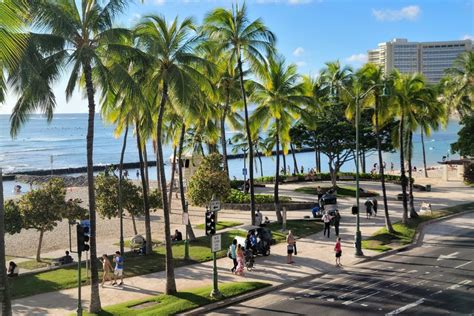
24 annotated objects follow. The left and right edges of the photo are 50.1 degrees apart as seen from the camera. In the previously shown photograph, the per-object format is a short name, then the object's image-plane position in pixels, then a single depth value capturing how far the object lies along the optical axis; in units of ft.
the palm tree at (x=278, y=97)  113.39
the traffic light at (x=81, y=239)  55.57
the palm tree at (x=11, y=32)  35.63
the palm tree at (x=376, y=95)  105.50
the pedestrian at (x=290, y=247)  82.79
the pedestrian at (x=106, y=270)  72.84
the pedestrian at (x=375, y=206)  127.75
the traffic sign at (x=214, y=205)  69.66
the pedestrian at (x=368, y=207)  124.57
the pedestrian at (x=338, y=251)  81.22
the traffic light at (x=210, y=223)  66.85
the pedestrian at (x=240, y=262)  76.38
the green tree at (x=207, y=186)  107.24
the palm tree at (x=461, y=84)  169.07
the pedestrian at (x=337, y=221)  101.46
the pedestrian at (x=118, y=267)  72.54
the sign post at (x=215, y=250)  64.58
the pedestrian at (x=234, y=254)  78.89
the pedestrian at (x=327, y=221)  103.50
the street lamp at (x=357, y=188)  88.02
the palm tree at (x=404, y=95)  107.09
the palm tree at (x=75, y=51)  51.26
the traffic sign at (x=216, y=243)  65.98
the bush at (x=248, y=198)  141.99
